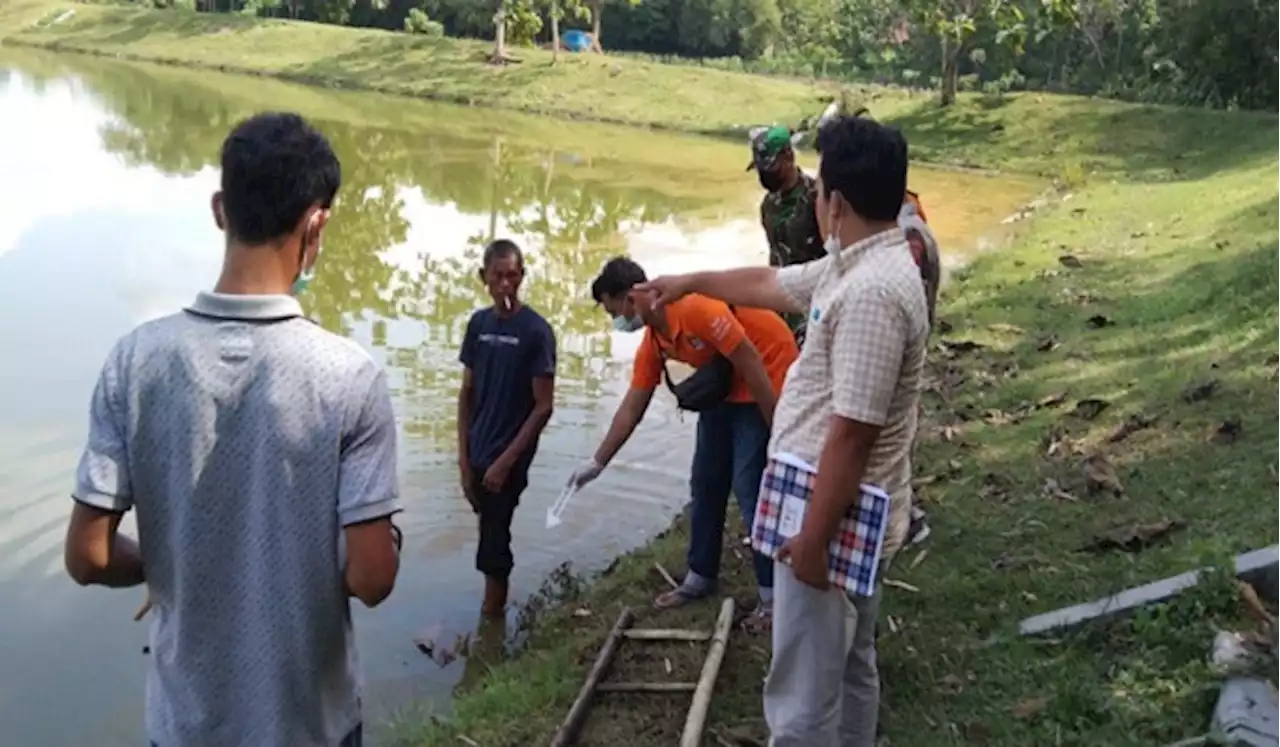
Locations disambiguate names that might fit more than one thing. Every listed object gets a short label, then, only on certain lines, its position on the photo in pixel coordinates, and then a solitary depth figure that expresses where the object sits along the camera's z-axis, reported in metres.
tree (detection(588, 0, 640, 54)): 44.78
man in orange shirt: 4.73
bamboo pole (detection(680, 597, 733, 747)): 4.13
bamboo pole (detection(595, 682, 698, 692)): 4.62
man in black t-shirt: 5.55
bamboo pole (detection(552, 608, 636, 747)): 4.33
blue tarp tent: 50.66
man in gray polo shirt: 2.20
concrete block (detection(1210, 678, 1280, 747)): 3.43
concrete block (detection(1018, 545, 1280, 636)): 4.25
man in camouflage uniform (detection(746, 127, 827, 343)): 5.36
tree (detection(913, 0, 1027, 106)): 30.14
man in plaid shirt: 3.01
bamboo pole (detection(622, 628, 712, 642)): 5.05
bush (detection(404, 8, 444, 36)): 49.34
